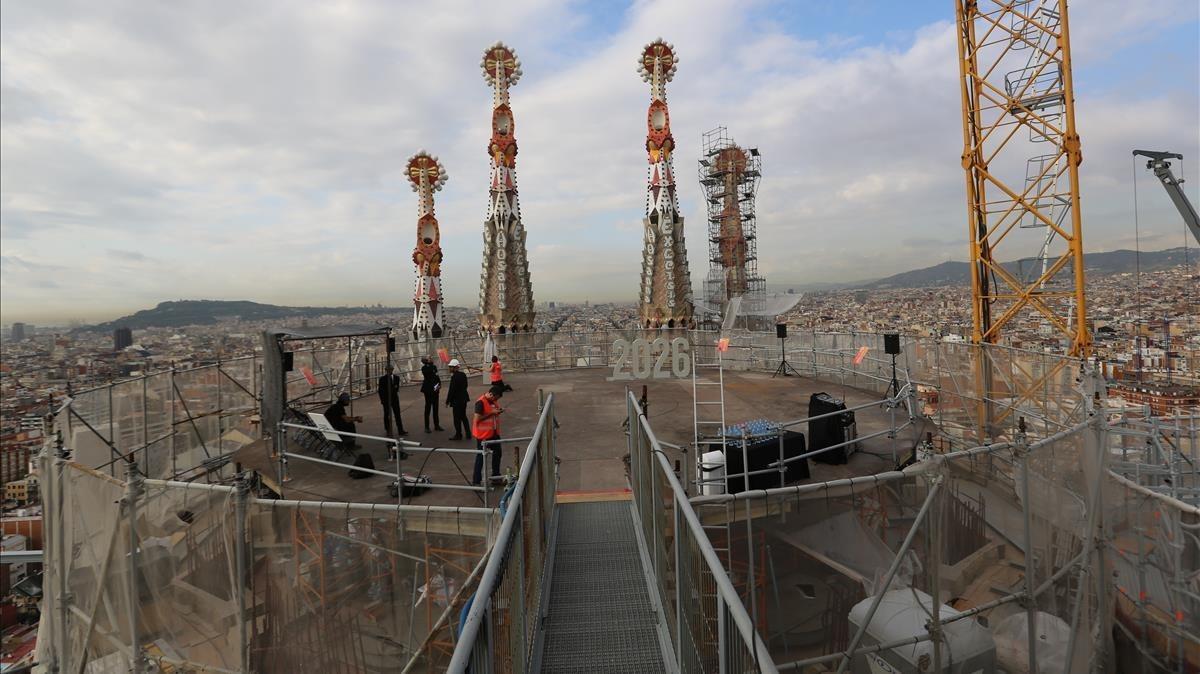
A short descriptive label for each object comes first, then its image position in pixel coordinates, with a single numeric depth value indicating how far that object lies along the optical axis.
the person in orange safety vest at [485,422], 8.21
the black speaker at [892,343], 12.73
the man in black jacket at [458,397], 10.82
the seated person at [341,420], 10.06
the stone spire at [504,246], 26.62
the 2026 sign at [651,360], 17.70
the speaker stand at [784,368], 20.06
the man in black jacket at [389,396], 11.48
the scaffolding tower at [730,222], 46.19
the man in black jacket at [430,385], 11.85
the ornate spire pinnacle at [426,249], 26.08
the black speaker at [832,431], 9.51
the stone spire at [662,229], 27.25
